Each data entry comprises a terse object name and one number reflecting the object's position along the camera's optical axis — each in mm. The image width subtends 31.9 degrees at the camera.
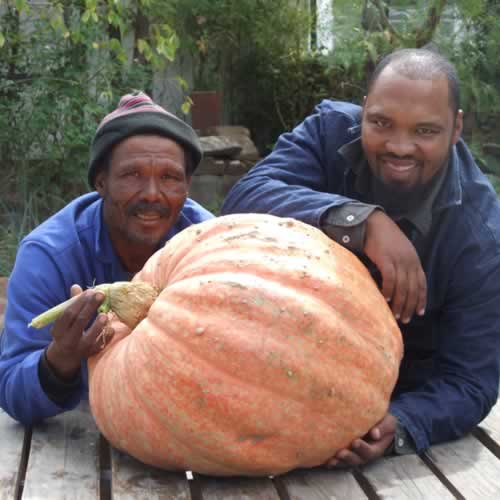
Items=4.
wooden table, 1993
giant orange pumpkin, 1869
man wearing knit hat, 2262
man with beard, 2178
